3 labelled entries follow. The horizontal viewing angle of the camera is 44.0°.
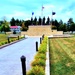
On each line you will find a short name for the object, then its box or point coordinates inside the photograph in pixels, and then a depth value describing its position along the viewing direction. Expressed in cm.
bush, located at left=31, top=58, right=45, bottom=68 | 404
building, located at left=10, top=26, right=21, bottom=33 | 5358
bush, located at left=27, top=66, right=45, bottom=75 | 324
